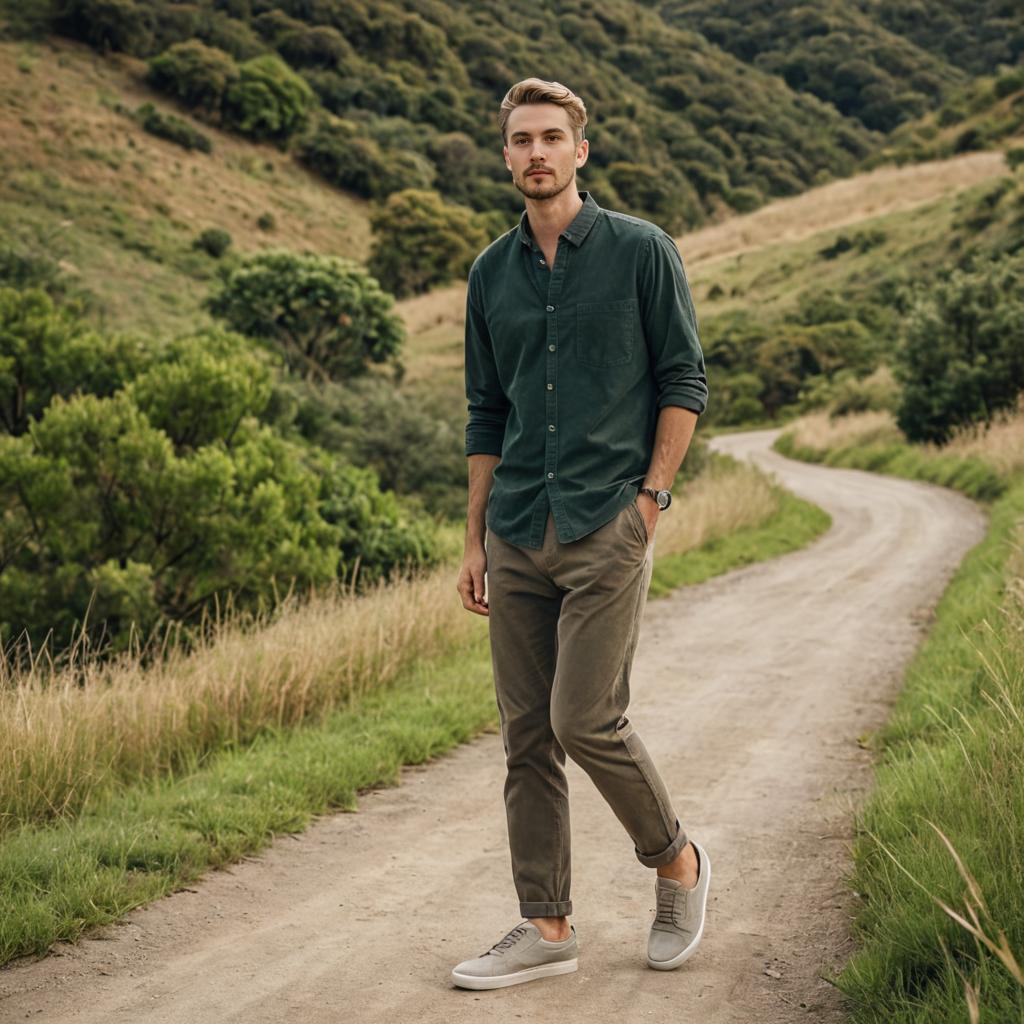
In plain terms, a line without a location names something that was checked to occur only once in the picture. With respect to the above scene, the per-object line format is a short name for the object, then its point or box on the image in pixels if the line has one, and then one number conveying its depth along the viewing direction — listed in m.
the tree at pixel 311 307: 23.05
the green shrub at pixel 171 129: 55.38
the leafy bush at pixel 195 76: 60.09
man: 3.16
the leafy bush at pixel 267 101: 60.91
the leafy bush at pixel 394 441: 16.92
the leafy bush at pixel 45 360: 11.79
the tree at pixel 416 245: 48.28
